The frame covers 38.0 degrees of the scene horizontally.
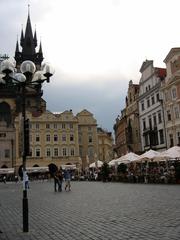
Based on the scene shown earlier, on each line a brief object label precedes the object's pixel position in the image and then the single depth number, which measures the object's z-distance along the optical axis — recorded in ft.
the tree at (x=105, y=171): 95.93
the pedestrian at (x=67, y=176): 60.58
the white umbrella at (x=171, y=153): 65.69
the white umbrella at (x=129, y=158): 80.18
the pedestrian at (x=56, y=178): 61.24
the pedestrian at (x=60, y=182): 61.05
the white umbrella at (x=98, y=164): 111.04
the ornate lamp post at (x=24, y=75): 25.37
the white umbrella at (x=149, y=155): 70.76
